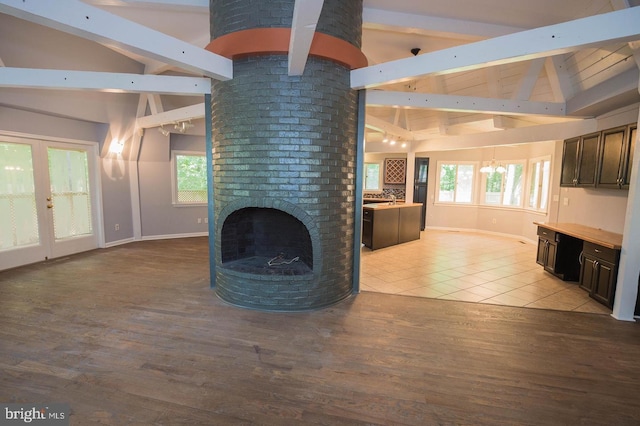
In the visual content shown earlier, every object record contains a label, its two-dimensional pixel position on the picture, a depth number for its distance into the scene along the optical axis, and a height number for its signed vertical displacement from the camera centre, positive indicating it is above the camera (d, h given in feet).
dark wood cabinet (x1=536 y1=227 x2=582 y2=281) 14.70 -3.53
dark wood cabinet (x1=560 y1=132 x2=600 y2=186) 13.72 +1.37
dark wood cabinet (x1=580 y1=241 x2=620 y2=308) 11.14 -3.42
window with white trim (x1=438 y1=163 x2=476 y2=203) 28.55 +0.26
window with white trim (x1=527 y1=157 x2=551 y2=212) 21.98 +0.28
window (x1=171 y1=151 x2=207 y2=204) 23.63 +0.14
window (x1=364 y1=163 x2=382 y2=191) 33.24 +0.71
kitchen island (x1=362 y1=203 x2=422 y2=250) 20.80 -3.04
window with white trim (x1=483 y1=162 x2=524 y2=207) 25.25 -0.04
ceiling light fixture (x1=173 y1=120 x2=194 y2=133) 17.54 +3.48
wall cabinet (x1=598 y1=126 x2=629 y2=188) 11.90 +1.31
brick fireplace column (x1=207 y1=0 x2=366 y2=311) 10.08 +1.52
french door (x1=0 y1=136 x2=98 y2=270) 15.15 -1.34
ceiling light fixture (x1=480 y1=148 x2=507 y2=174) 22.93 +1.38
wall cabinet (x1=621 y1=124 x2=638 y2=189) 11.40 +1.36
